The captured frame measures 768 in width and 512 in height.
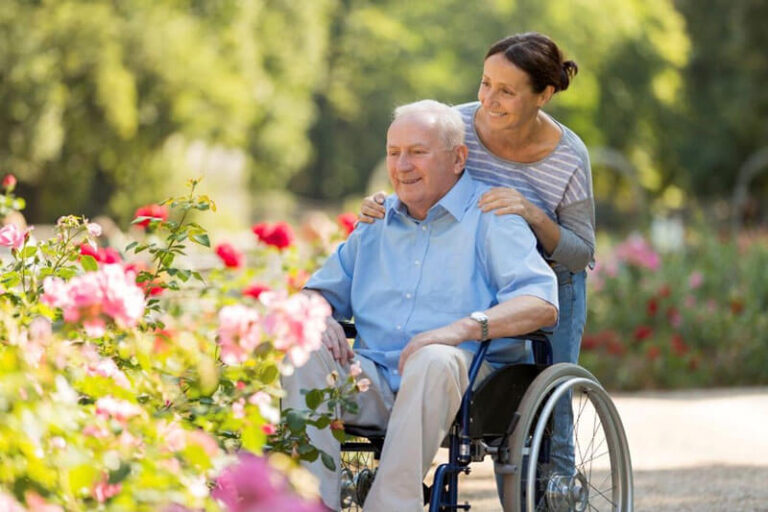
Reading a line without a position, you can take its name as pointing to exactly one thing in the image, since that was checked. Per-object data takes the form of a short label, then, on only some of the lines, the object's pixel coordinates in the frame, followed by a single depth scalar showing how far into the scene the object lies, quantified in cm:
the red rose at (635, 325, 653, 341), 1672
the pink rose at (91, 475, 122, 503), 396
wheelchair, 591
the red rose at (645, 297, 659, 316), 1729
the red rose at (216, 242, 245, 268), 1037
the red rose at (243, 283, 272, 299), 930
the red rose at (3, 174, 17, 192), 804
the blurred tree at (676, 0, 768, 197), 5069
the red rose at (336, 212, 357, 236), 1119
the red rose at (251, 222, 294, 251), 1049
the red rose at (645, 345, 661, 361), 1700
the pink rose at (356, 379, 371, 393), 549
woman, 683
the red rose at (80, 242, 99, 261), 683
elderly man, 588
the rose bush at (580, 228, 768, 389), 1707
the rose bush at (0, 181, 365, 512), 388
